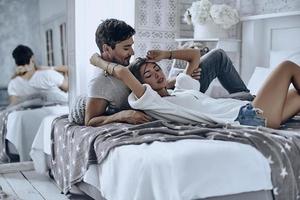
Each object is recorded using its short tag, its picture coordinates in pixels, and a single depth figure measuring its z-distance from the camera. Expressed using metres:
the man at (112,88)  2.24
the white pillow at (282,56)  3.23
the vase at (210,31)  3.85
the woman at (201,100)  2.15
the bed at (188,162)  1.55
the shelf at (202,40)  3.83
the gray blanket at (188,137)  1.69
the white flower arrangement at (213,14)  3.72
